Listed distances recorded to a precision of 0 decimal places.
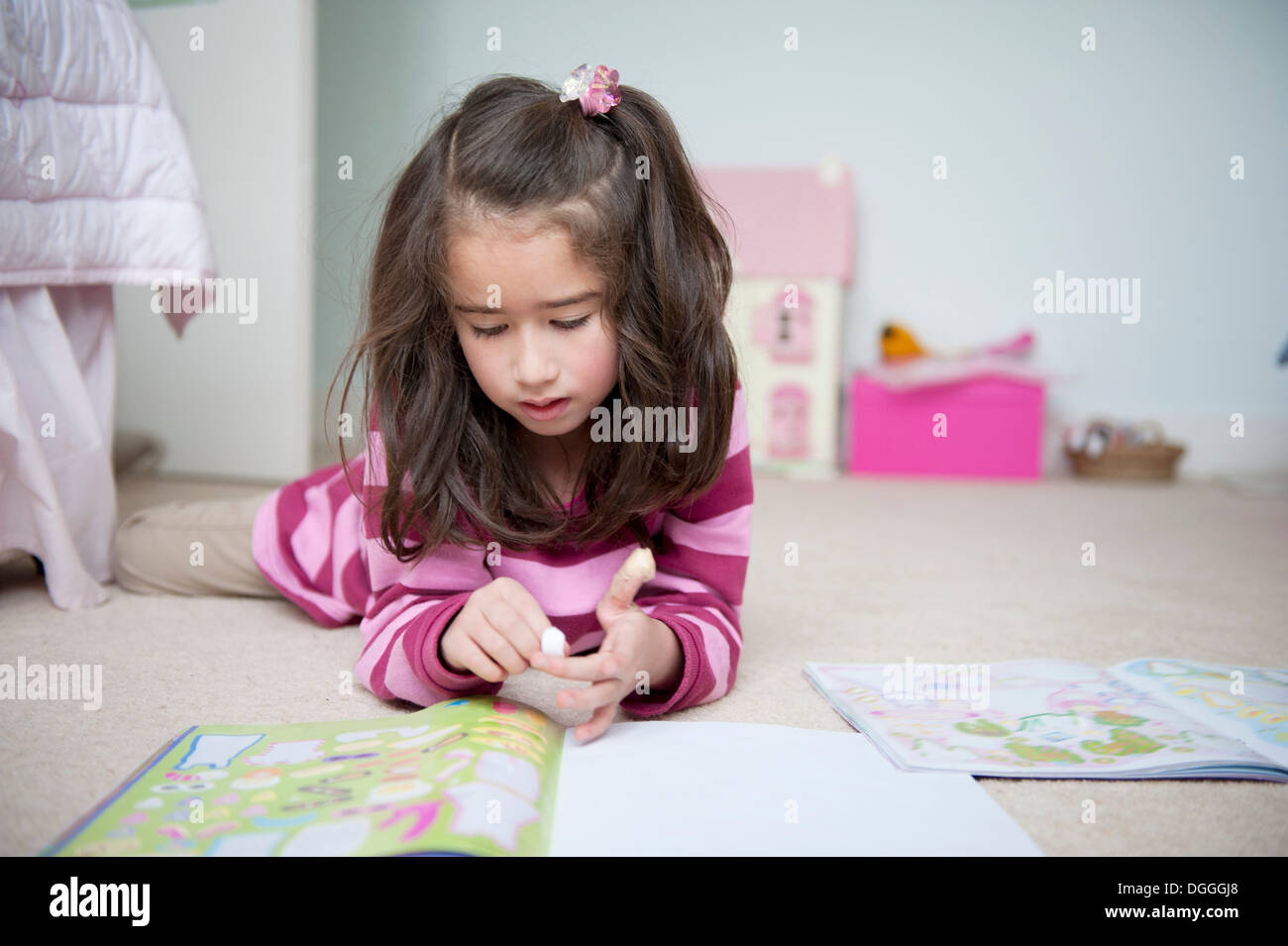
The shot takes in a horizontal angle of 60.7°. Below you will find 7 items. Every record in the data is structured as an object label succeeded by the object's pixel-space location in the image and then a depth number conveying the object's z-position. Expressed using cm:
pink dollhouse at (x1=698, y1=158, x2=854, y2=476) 237
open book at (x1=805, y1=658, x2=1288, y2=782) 66
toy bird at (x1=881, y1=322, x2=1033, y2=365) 240
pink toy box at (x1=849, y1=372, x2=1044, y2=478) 234
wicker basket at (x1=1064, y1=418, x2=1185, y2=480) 234
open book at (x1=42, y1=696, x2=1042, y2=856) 52
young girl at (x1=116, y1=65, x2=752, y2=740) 68
